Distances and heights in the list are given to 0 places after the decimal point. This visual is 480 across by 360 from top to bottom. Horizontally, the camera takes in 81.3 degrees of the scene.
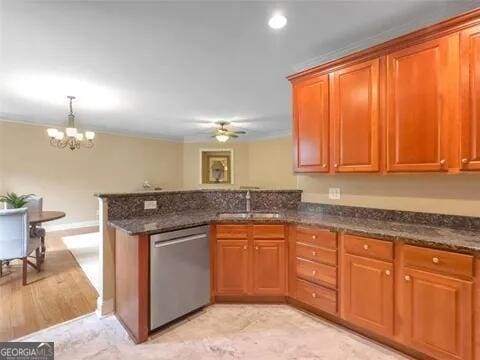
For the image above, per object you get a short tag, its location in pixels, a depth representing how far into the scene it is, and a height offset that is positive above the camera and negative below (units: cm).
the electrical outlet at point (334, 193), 290 -13
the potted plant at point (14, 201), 385 -28
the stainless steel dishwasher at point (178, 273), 222 -79
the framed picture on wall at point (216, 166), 902 +48
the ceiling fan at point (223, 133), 614 +109
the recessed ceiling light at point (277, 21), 215 +127
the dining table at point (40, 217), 377 -52
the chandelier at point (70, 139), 439 +83
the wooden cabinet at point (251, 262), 267 -78
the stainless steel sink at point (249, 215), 271 -35
